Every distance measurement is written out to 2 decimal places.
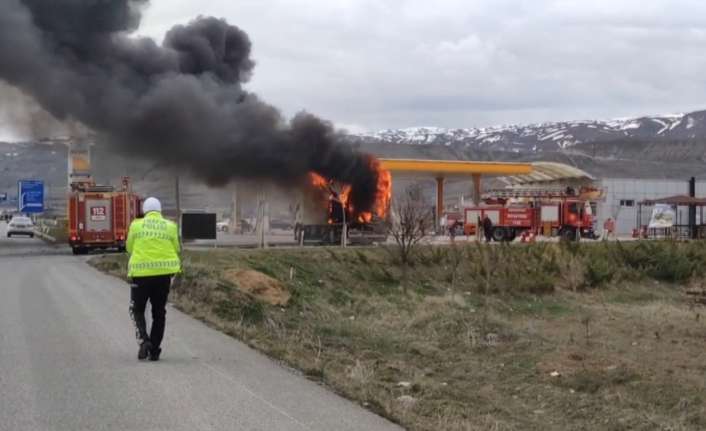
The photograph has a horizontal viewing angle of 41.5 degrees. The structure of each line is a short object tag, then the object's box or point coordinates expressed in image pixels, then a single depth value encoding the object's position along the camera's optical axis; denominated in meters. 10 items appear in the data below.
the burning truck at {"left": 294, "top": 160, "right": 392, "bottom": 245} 38.12
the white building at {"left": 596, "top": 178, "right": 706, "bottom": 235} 57.12
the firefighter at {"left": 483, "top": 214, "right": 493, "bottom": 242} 43.07
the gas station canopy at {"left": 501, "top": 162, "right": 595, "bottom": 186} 56.81
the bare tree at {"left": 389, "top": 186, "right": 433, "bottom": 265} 28.45
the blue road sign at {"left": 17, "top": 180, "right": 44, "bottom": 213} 63.38
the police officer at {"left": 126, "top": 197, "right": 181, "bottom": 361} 9.57
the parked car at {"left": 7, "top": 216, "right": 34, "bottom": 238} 56.09
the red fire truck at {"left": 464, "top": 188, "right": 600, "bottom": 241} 46.19
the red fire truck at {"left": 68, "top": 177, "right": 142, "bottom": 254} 35.59
